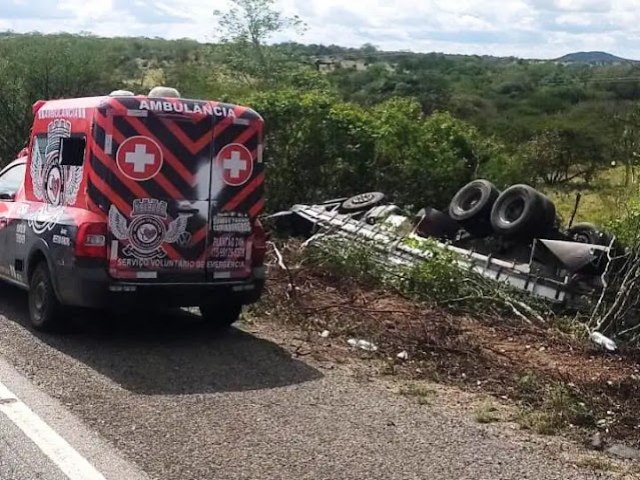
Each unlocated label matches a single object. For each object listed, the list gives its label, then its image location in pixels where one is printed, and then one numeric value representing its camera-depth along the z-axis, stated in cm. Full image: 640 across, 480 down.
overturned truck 1022
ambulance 814
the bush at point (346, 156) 1634
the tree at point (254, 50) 2645
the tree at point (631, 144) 1072
